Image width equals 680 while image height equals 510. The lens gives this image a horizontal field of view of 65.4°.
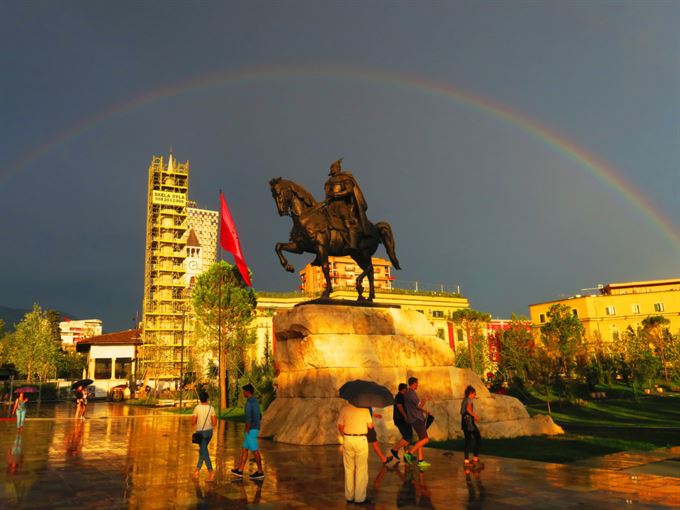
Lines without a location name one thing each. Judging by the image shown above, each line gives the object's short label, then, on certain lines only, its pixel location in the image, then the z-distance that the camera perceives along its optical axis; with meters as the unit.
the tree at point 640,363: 43.06
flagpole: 42.95
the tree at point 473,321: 72.31
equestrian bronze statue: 16.64
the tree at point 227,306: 43.81
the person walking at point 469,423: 10.41
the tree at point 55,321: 93.18
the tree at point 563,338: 43.73
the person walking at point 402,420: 10.85
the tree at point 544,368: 33.44
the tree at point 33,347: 62.72
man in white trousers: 7.43
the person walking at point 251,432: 9.44
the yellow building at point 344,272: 99.71
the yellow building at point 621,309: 87.88
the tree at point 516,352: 44.27
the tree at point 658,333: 58.96
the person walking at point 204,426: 9.36
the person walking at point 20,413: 19.62
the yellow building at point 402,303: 65.62
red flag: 29.59
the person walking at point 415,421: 10.38
